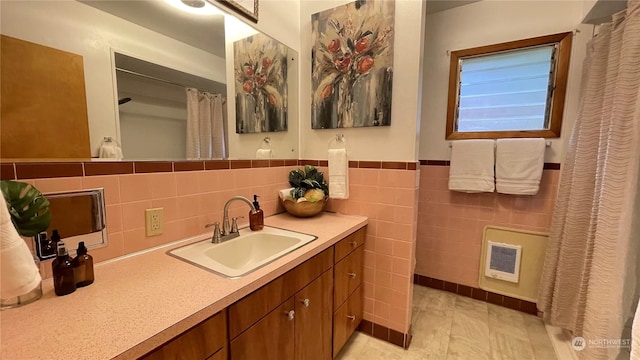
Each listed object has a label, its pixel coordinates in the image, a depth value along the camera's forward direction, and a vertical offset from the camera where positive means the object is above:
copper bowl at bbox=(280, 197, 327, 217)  1.55 -0.33
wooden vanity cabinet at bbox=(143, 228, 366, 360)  0.67 -0.59
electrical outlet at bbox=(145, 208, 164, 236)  0.99 -0.28
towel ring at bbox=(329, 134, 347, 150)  1.67 +0.09
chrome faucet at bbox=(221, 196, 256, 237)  1.20 -0.34
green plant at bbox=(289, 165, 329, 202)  1.58 -0.18
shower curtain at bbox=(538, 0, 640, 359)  1.10 -0.22
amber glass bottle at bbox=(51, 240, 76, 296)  0.68 -0.33
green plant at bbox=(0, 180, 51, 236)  0.62 -0.14
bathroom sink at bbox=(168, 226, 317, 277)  0.91 -0.42
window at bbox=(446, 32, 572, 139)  1.74 +0.52
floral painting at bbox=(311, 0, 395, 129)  1.48 +0.58
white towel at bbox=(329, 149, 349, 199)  1.60 -0.12
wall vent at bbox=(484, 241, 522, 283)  1.91 -0.83
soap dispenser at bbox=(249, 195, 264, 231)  1.32 -0.34
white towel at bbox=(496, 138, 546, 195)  1.74 -0.06
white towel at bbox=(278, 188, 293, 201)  1.59 -0.26
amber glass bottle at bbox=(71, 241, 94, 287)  0.72 -0.34
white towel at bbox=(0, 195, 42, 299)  0.46 -0.22
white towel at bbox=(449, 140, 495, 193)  1.89 -0.07
